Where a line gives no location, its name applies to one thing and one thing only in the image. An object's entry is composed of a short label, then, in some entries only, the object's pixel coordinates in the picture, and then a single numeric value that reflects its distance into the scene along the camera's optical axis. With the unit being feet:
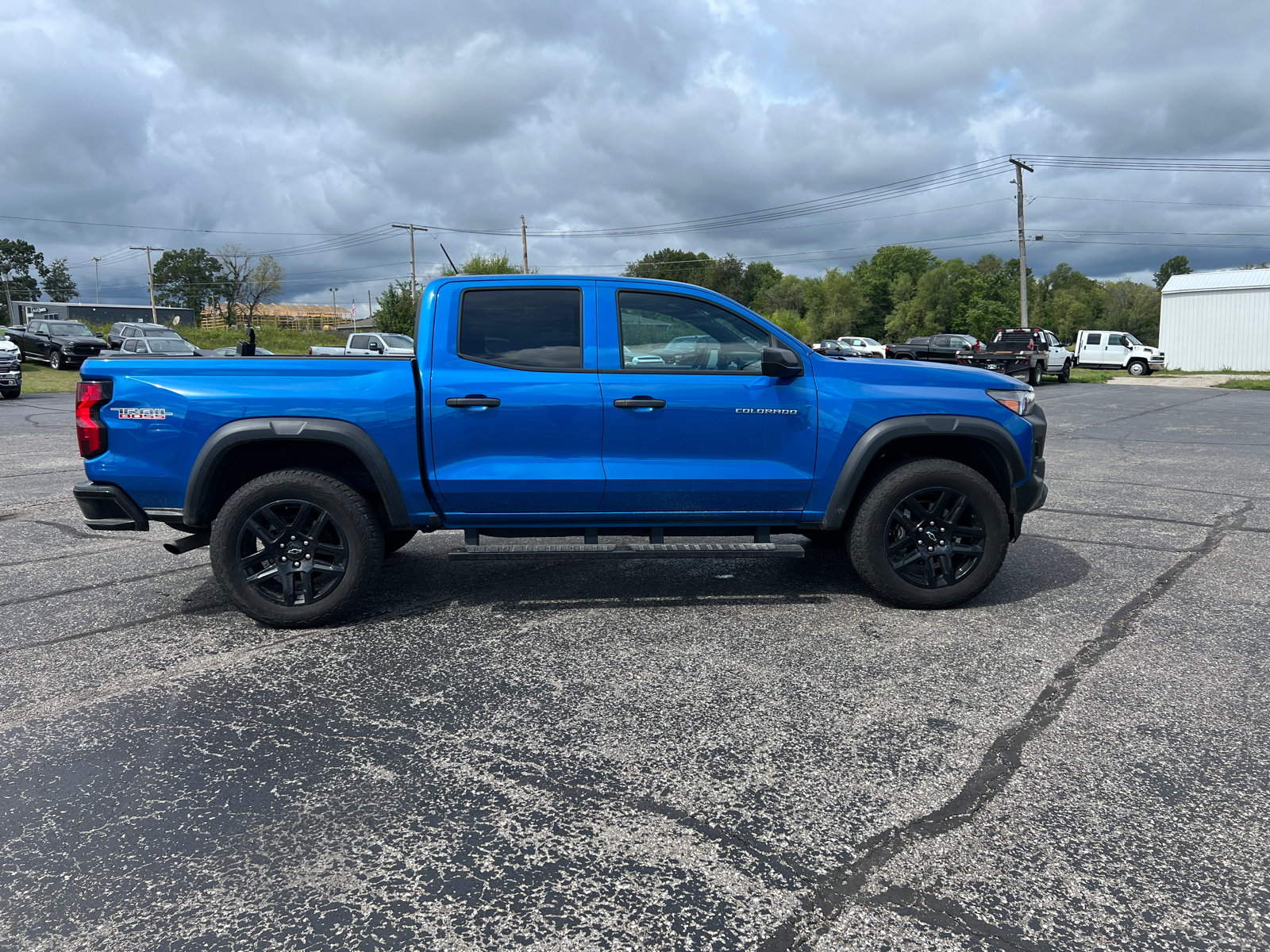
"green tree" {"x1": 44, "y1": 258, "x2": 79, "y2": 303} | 393.29
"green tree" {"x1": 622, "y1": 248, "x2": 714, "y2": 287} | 335.51
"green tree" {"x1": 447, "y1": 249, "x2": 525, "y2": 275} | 225.25
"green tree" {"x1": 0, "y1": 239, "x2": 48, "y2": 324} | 372.17
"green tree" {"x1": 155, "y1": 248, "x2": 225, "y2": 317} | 336.08
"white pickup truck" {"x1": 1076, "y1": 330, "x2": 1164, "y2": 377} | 126.72
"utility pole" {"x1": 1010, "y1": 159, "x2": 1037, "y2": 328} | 131.23
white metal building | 143.23
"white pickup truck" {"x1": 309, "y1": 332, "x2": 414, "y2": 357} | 86.74
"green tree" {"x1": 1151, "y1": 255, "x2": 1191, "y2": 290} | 493.44
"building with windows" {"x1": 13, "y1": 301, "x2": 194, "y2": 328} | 237.51
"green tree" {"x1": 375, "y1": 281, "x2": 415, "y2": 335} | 174.19
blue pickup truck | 14.92
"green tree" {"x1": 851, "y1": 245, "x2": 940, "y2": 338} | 370.73
